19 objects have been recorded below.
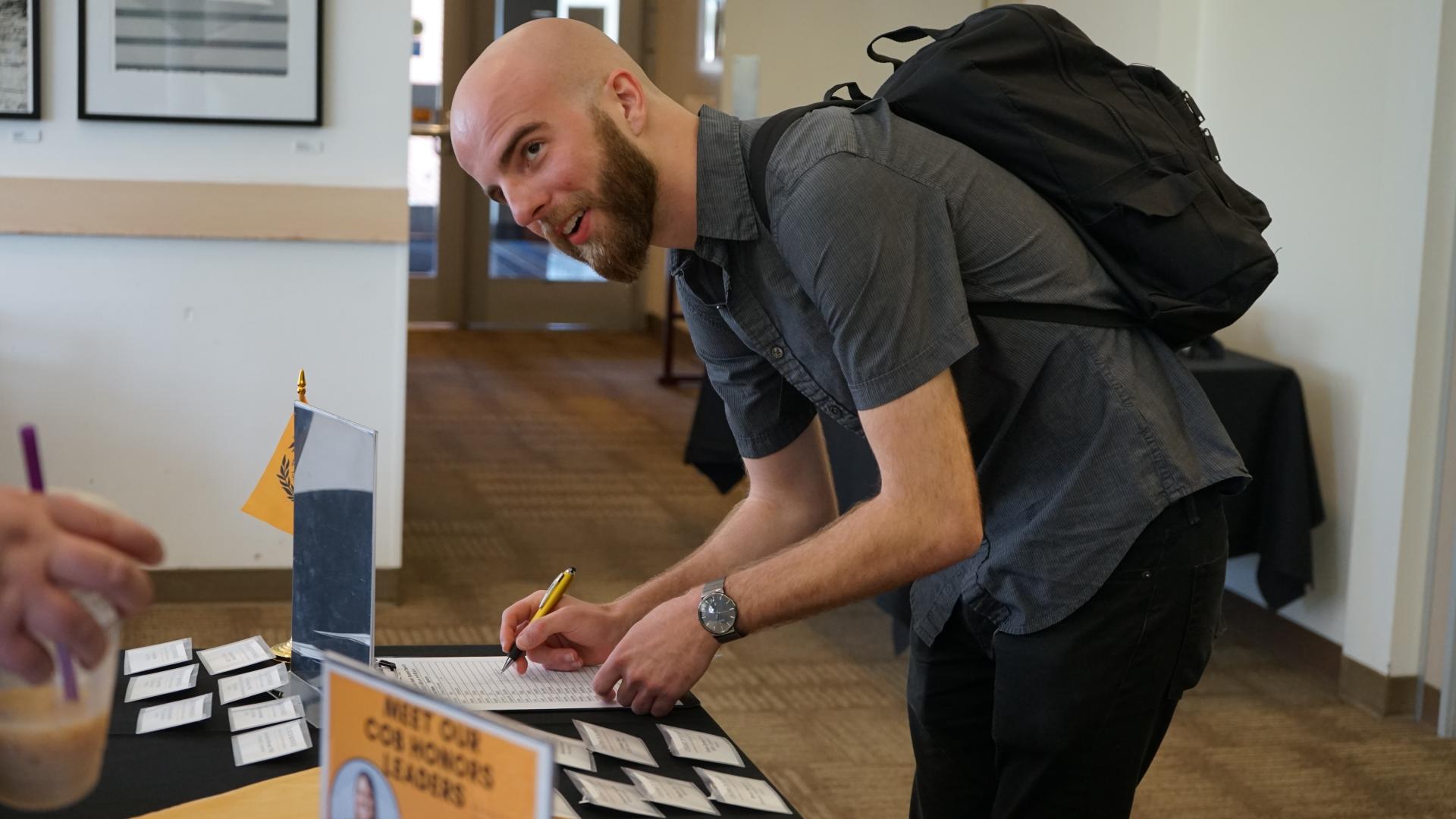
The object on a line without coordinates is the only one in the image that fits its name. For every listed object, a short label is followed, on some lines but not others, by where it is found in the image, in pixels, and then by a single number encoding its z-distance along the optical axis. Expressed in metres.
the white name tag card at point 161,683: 1.40
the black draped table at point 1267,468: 3.58
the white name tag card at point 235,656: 1.50
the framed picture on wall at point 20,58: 3.73
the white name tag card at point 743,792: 1.18
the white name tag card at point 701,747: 1.29
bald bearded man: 1.32
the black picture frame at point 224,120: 3.80
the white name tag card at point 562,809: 1.10
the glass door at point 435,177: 8.98
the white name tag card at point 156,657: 1.49
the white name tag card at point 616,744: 1.26
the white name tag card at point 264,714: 1.32
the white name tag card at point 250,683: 1.40
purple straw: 0.74
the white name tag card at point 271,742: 1.24
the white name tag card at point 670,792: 1.16
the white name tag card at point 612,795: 1.13
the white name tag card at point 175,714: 1.31
